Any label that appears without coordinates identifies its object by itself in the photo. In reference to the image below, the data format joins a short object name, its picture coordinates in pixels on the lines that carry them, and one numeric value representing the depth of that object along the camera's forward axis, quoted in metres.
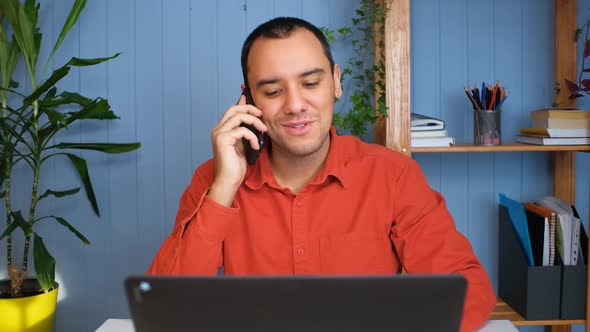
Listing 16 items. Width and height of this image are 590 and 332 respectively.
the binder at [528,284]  2.31
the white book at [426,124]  2.34
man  1.58
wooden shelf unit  2.29
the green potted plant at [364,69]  2.37
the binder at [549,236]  2.32
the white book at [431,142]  2.33
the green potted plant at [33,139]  2.39
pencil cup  2.40
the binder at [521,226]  2.34
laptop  0.59
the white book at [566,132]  2.32
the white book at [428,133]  2.34
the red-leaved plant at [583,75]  2.43
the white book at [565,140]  2.32
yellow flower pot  2.39
